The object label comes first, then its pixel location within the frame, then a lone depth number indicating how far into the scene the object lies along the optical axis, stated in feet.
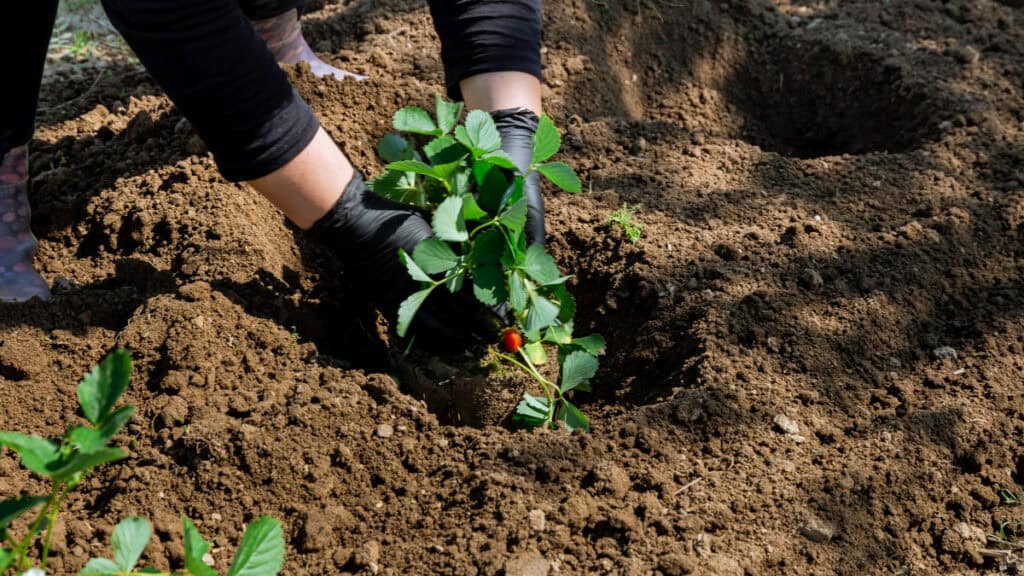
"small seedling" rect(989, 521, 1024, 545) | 4.07
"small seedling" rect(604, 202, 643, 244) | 4.82
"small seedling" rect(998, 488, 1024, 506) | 4.15
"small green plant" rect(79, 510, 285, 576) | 3.36
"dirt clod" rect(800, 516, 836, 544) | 4.04
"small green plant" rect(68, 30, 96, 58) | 6.42
